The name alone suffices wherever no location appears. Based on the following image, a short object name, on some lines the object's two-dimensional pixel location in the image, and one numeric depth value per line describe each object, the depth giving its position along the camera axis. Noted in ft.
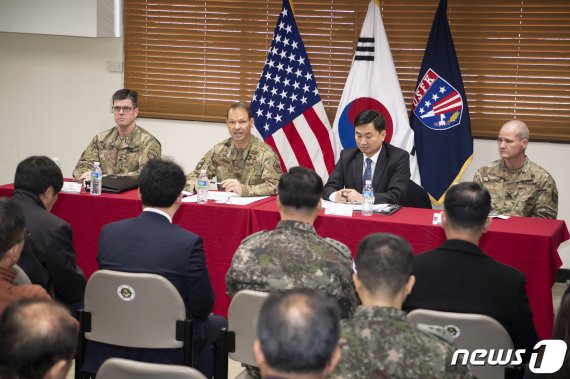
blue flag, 20.02
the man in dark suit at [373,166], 17.04
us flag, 21.08
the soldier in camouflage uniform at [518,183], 16.88
